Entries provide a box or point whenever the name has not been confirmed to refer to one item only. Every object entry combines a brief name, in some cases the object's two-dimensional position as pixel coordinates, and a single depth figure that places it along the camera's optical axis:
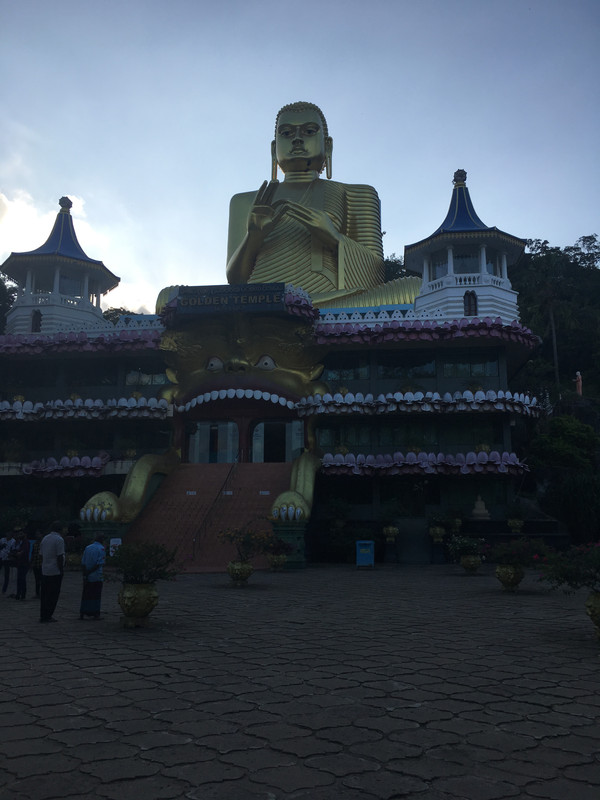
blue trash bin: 22.81
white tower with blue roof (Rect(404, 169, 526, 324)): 31.22
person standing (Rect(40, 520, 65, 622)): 11.28
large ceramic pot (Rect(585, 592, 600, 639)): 9.20
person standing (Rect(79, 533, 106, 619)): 11.67
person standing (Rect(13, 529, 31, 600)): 13.95
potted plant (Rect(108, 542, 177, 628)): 10.50
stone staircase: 22.28
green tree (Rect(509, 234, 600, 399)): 51.14
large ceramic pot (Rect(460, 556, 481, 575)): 20.20
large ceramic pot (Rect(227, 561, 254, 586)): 16.22
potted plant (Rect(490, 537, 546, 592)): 15.28
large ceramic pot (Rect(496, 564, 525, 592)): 15.34
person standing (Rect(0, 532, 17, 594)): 15.59
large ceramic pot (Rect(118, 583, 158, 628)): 10.54
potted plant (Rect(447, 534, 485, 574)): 20.27
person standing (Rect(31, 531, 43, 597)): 14.35
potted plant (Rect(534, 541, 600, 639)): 9.34
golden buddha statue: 34.91
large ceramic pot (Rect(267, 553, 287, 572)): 20.74
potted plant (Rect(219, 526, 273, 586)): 16.27
